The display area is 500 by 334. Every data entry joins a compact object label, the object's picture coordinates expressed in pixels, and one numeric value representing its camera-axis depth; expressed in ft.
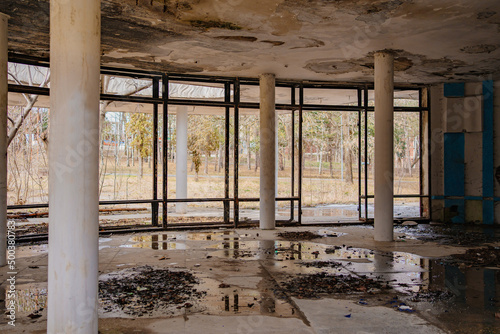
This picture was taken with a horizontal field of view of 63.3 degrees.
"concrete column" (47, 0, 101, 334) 10.27
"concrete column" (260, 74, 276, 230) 31.32
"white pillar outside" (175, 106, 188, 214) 42.96
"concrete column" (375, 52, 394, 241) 26.25
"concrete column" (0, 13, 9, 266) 19.36
